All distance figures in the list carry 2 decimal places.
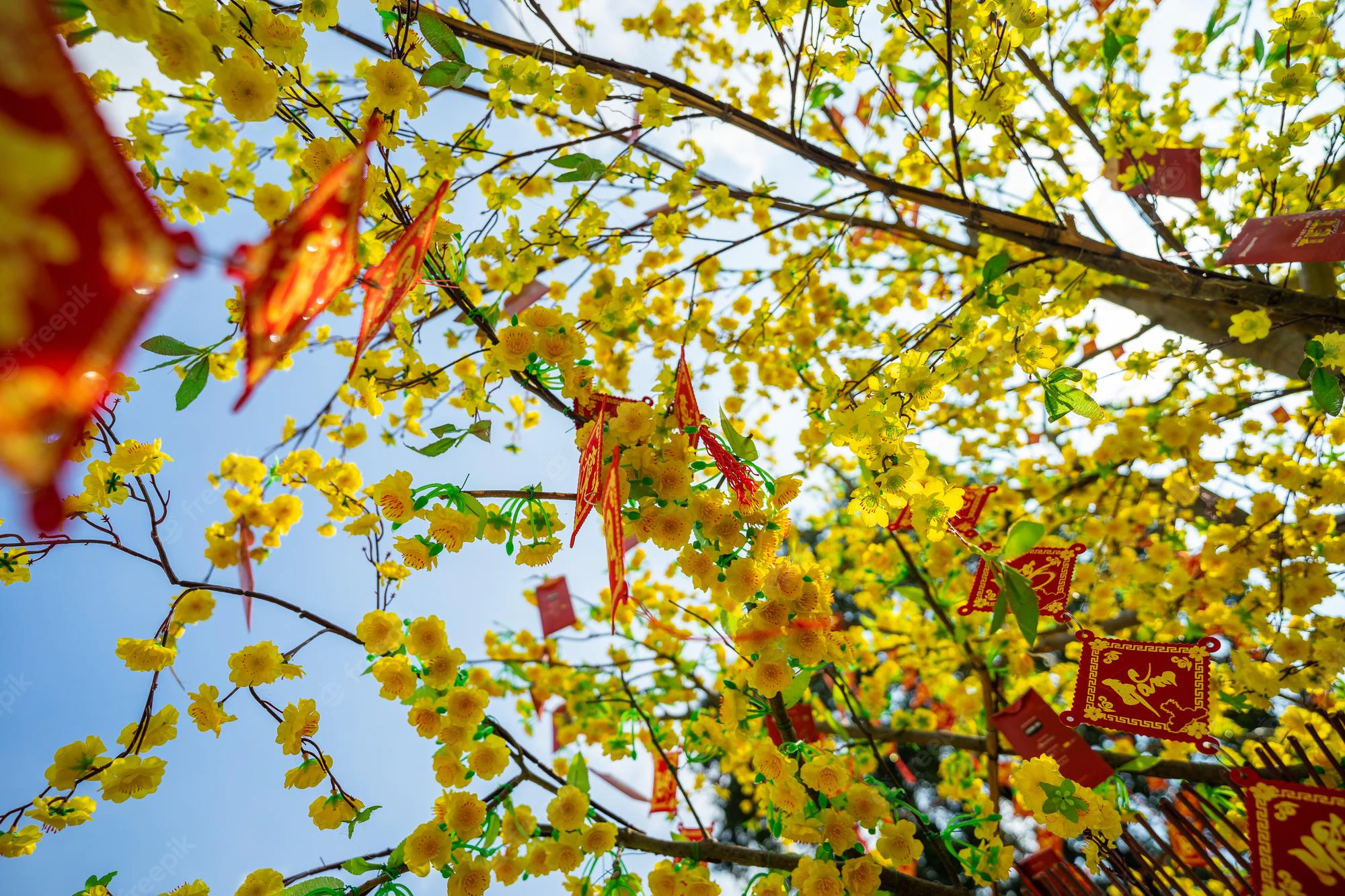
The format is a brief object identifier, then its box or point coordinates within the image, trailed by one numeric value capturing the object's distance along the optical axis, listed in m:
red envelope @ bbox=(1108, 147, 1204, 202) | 2.03
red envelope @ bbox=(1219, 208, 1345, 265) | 1.44
